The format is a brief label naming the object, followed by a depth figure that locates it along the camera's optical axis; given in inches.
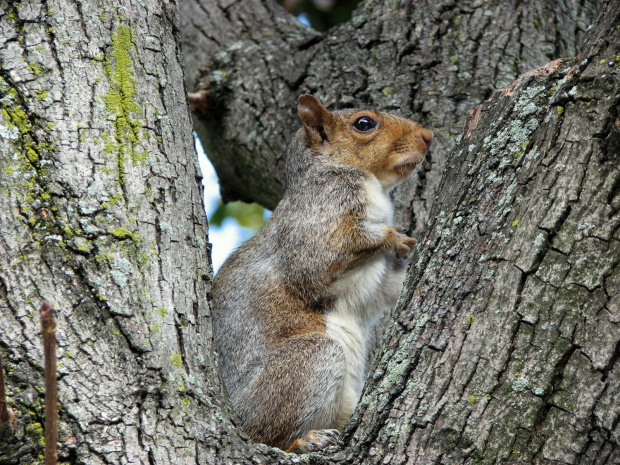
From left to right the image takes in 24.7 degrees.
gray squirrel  283.0
